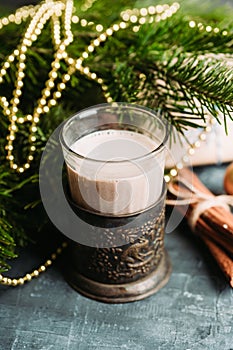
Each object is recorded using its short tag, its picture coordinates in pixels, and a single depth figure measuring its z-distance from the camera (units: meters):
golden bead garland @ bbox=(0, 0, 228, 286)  0.58
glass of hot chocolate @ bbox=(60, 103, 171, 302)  0.52
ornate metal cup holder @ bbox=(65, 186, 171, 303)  0.54
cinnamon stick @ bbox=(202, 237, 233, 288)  0.57
